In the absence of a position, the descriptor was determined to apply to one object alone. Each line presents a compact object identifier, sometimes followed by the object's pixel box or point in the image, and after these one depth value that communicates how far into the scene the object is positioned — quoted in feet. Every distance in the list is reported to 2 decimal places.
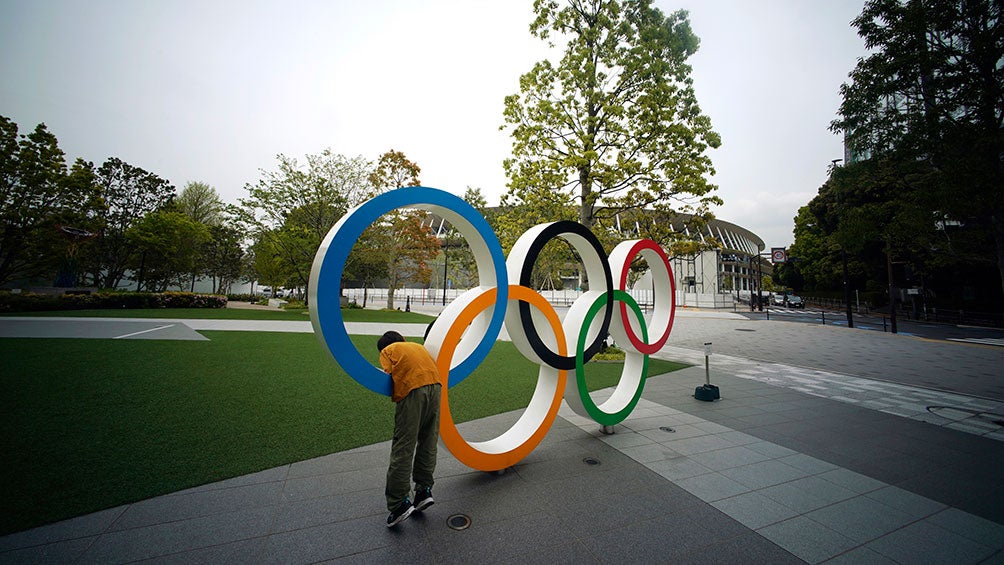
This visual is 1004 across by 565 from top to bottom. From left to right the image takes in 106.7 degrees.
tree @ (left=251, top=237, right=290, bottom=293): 91.30
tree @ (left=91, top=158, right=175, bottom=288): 100.99
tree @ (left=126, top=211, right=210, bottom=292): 95.09
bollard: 24.52
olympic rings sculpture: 10.70
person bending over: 10.60
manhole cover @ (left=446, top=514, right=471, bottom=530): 10.69
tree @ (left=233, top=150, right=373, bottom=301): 81.05
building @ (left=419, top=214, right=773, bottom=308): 151.84
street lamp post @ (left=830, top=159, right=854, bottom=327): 73.88
